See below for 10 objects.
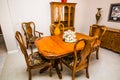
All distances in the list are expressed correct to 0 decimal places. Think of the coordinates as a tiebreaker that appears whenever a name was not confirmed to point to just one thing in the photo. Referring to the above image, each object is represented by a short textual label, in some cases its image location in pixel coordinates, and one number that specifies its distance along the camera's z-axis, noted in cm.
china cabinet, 322
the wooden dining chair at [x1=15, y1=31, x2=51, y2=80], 161
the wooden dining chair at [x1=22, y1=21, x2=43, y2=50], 289
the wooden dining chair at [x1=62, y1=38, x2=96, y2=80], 146
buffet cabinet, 287
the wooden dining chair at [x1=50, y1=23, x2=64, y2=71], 261
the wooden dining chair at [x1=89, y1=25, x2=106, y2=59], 230
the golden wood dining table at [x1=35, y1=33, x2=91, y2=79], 151
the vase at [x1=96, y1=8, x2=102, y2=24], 353
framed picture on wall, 311
